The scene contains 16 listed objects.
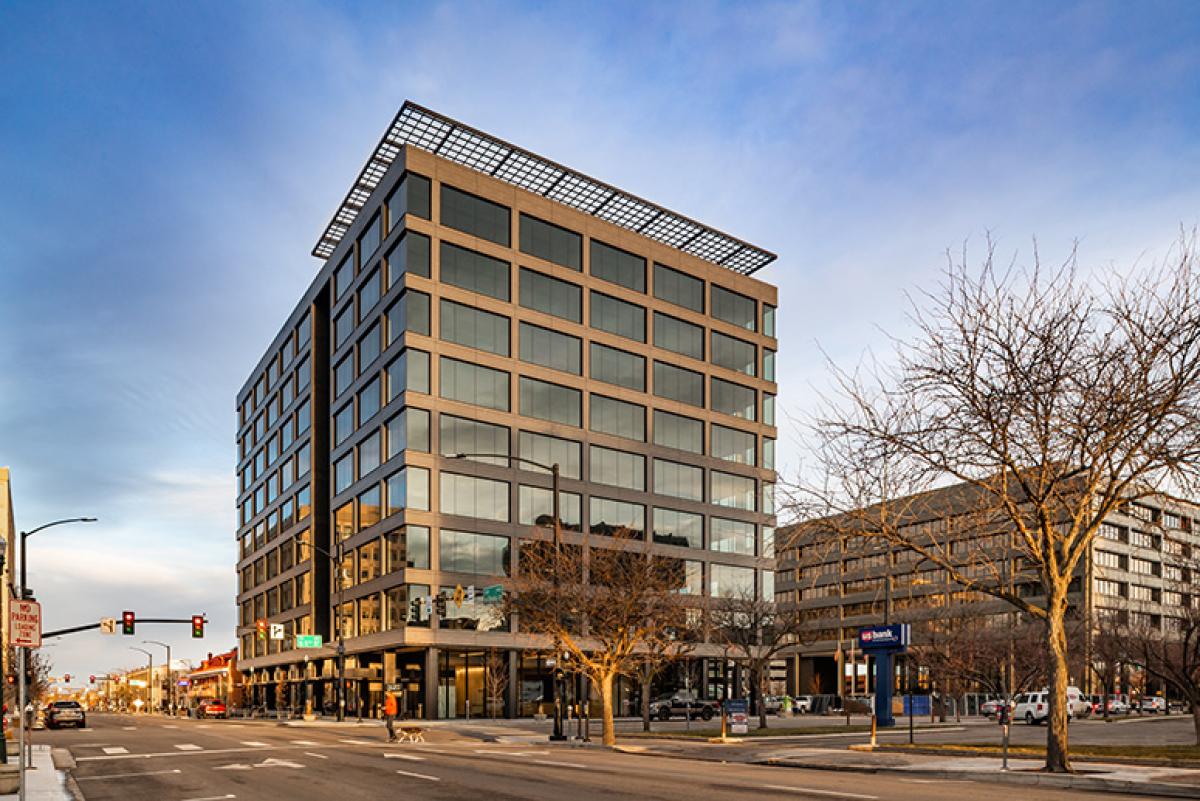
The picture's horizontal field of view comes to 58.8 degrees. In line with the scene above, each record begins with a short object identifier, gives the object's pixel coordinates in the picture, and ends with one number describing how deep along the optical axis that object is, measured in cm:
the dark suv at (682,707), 6097
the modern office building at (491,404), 6912
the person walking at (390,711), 4097
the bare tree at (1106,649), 6800
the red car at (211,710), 9131
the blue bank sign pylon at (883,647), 4181
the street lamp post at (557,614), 3587
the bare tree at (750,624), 5116
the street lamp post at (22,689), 1378
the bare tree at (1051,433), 2230
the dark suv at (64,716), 6203
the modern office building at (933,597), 8750
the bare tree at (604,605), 3700
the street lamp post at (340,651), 6378
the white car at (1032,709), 5972
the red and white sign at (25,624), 1695
